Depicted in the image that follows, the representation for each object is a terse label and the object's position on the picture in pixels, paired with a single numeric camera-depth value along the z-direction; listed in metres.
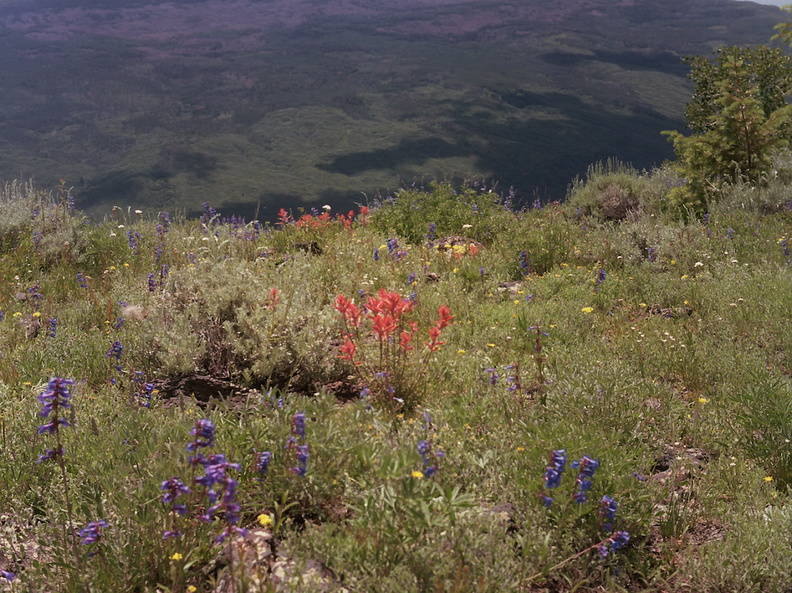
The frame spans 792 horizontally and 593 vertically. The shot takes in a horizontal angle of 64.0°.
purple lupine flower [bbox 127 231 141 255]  7.86
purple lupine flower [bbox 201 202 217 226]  8.65
